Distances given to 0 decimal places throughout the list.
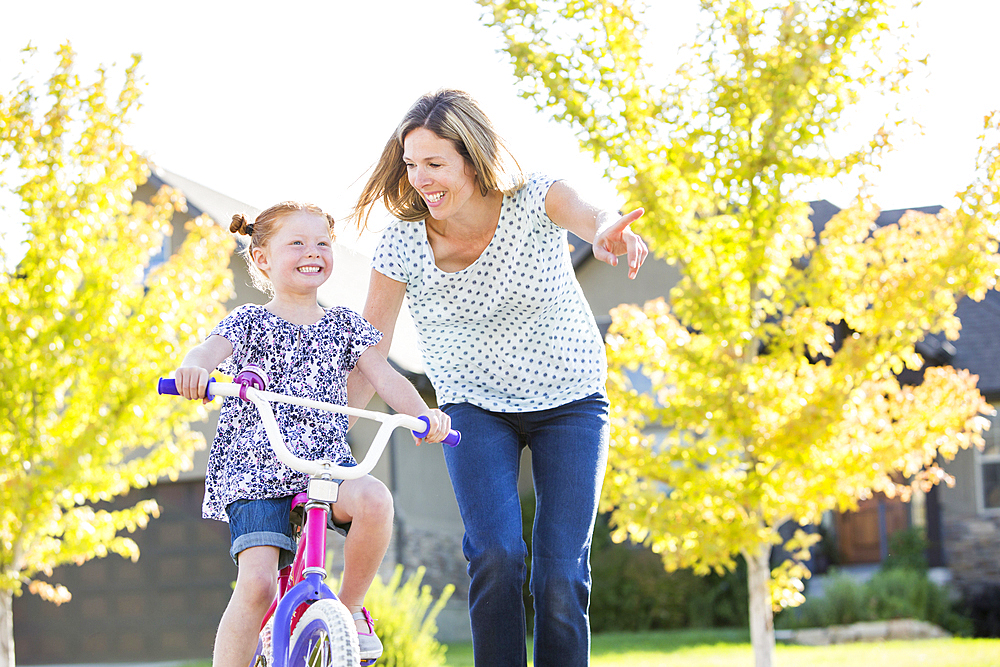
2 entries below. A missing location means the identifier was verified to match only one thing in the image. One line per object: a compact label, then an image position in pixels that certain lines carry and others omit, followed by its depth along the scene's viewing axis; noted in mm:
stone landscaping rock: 12875
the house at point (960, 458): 15156
